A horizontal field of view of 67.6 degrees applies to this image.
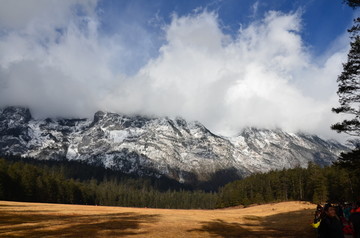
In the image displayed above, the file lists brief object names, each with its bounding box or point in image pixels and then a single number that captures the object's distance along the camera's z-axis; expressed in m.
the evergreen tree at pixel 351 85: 20.30
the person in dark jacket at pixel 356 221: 13.09
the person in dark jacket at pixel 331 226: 10.29
